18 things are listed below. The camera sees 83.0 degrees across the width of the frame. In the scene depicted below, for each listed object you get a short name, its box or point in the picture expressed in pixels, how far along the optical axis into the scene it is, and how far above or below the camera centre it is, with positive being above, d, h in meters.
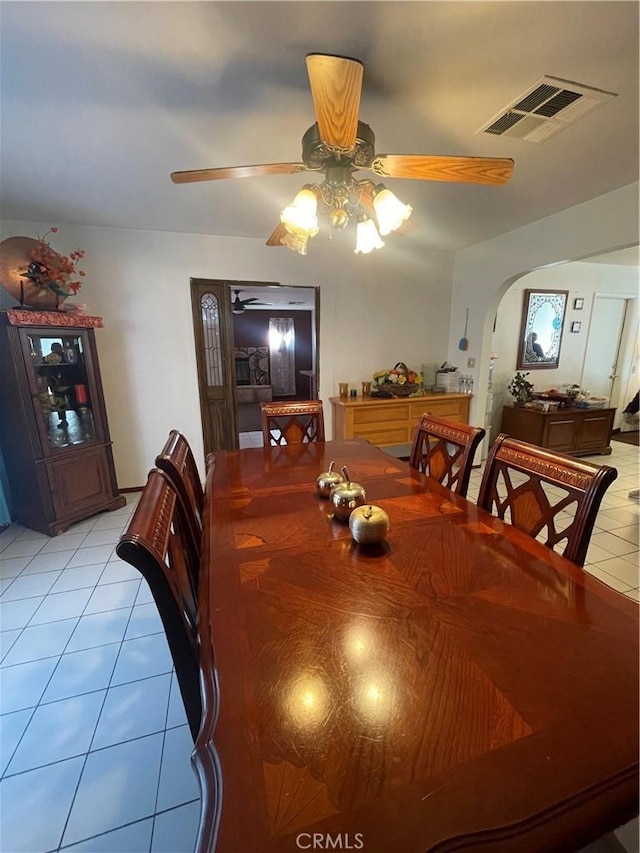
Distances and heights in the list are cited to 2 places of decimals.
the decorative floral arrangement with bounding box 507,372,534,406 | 4.59 -0.56
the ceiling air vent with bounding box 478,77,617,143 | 1.48 +1.02
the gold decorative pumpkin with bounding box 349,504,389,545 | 1.14 -0.56
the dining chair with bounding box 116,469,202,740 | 0.78 -0.52
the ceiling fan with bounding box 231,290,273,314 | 6.17 +0.77
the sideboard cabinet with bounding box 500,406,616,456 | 4.25 -0.99
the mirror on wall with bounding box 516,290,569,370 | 4.66 +0.22
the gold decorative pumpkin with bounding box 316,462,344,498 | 1.52 -0.56
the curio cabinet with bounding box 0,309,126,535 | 2.60 -0.56
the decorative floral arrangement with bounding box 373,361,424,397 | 3.87 -0.37
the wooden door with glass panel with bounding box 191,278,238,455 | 3.51 -0.11
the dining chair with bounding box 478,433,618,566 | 1.13 -0.49
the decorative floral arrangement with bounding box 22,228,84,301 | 2.58 +0.57
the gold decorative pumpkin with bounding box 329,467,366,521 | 1.32 -0.55
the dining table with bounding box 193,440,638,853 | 0.50 -0.63
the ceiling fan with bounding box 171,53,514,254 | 1.25 +0.63
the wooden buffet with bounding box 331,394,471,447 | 3.68 -0.70
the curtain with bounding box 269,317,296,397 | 8.95 -0.19
